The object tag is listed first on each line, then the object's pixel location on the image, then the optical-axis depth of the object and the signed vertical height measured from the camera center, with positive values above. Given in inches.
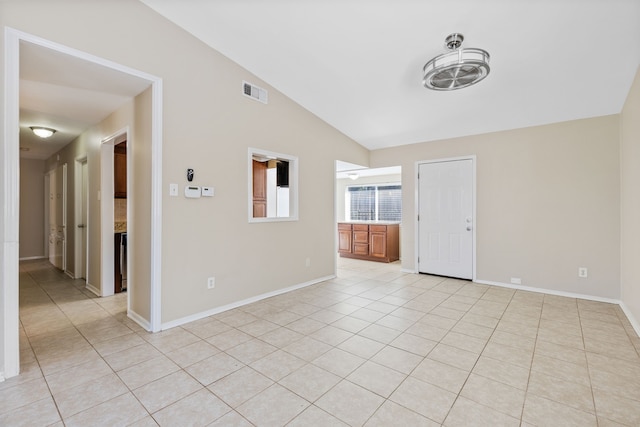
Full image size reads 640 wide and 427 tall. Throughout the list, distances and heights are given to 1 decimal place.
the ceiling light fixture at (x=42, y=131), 167.8 +47.3
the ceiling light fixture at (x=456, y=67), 101.2 +52.0
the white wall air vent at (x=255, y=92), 144.5 +61.2
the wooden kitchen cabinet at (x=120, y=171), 163.2 +22.5
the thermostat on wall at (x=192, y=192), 121.3 +8.1
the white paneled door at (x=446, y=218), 189.3 -4.8
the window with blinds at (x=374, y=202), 306.5 +9.4
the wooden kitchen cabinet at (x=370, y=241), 258.7 -28.3
